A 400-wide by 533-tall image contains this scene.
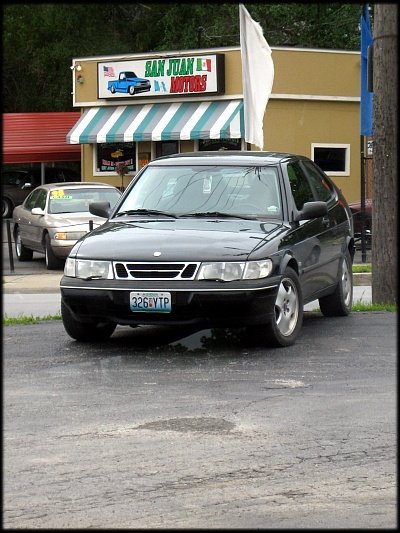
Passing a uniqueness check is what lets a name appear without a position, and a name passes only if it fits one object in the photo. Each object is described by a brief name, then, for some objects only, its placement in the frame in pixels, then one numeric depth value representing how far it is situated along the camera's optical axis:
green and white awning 35.16
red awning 43.59
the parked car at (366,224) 25.80
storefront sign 35.62
